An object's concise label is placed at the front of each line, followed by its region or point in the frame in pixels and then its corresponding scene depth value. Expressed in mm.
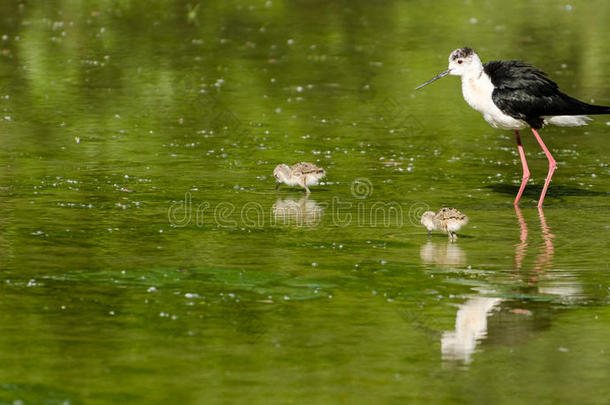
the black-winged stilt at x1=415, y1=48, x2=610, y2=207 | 14680
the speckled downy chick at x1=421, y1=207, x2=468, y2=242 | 12352
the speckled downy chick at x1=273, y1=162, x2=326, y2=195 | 14914
